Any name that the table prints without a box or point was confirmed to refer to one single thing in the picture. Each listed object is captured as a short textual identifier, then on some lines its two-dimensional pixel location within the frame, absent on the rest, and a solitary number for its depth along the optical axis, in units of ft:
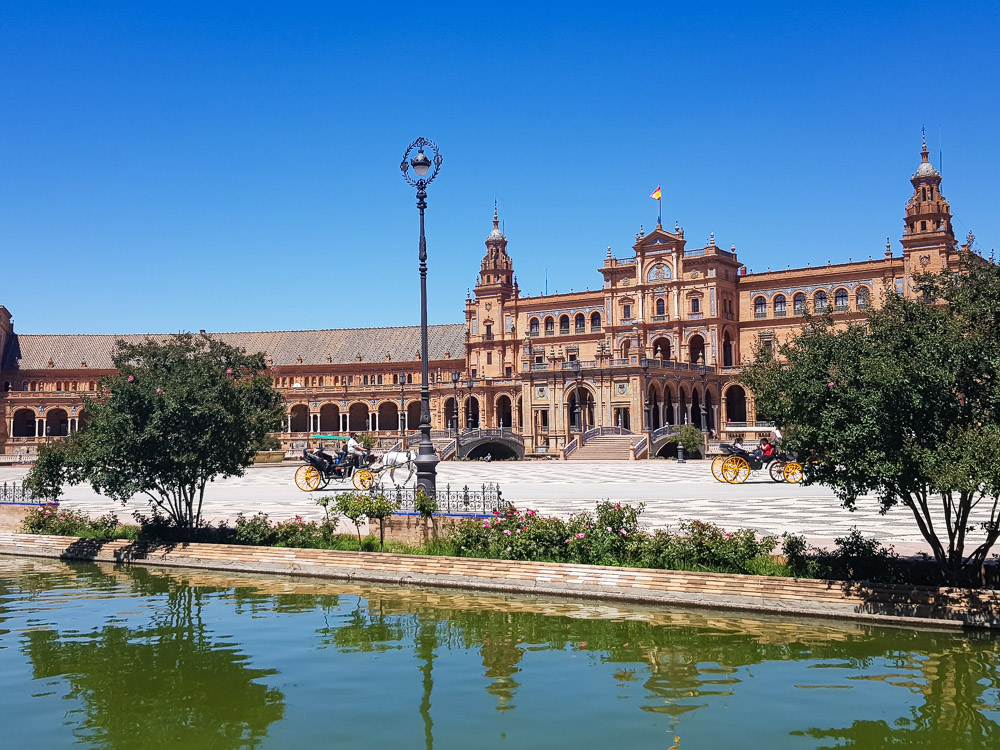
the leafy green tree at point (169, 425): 63.98
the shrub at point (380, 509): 61.26
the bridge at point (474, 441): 209.36
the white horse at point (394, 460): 105.50
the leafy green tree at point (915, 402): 40.60
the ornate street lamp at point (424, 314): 65.51
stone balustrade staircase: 184.24
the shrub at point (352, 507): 61.31
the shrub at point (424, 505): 62.54
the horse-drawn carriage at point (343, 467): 102.68
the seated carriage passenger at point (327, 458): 106.01
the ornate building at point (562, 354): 213.25
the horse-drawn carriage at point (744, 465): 111.75
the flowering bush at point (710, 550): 49.65
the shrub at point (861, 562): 46.16
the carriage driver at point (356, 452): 103.60
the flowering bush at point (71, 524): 70.03
